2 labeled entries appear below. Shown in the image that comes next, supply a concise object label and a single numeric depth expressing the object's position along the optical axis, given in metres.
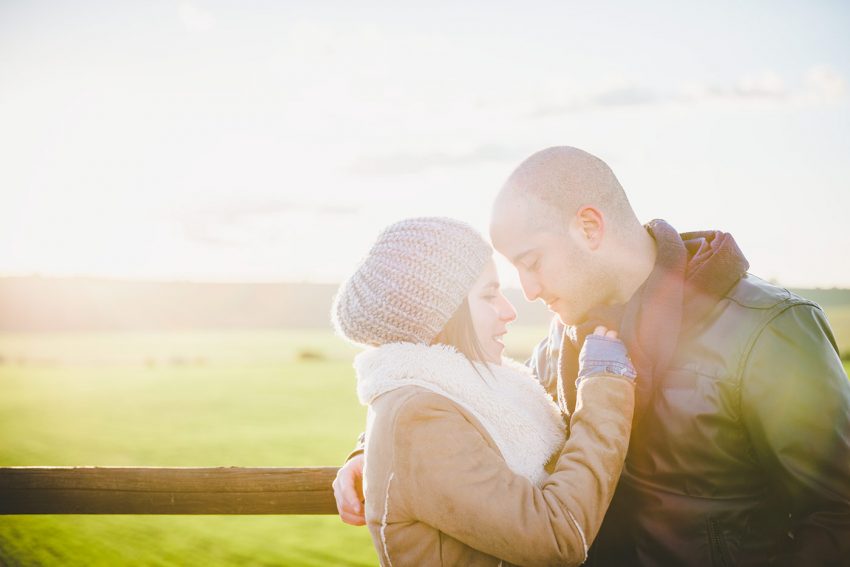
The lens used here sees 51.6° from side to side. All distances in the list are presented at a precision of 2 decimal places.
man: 1.12
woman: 1.04
